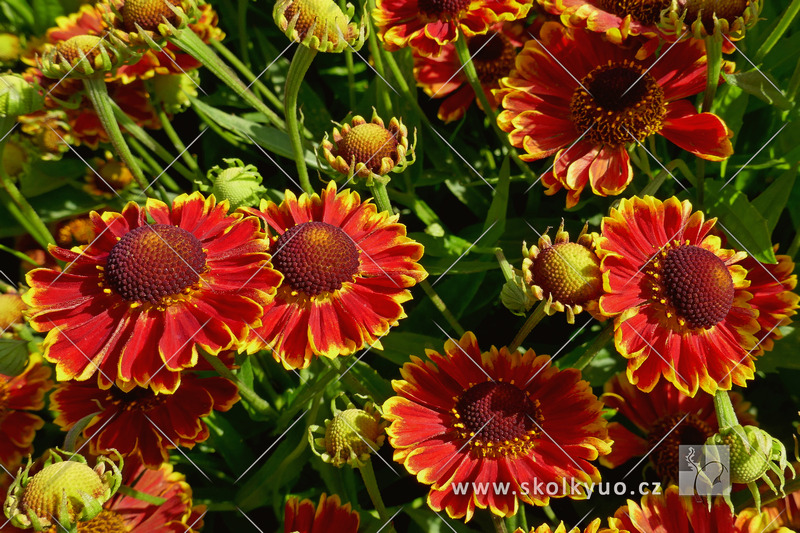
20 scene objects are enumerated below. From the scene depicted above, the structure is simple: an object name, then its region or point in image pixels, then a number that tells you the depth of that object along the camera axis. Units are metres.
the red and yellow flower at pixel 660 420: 0.51
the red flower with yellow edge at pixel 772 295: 0.48
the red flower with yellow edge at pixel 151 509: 0.49
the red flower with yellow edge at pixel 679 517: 0.47
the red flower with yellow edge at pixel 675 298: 0.47
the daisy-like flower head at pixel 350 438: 0.47
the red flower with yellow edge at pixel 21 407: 0.50
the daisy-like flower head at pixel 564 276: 0.46
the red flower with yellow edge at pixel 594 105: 0.50
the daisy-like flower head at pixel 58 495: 0.45
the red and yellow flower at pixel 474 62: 0.54
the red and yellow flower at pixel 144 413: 0.49
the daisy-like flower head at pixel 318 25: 0.47
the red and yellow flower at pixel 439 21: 0.50
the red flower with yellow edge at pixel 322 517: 0.48
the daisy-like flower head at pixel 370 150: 0.48
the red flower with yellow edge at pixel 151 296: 0.46
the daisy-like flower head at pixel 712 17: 0.47
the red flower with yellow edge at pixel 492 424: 0.47
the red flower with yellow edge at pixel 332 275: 0.47
